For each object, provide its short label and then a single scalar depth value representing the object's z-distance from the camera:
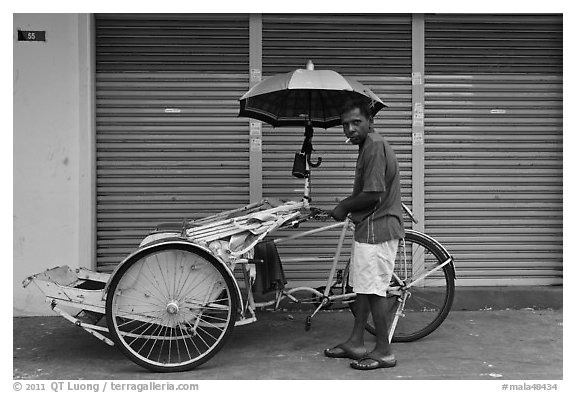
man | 4.60
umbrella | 4.70
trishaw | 4.46
